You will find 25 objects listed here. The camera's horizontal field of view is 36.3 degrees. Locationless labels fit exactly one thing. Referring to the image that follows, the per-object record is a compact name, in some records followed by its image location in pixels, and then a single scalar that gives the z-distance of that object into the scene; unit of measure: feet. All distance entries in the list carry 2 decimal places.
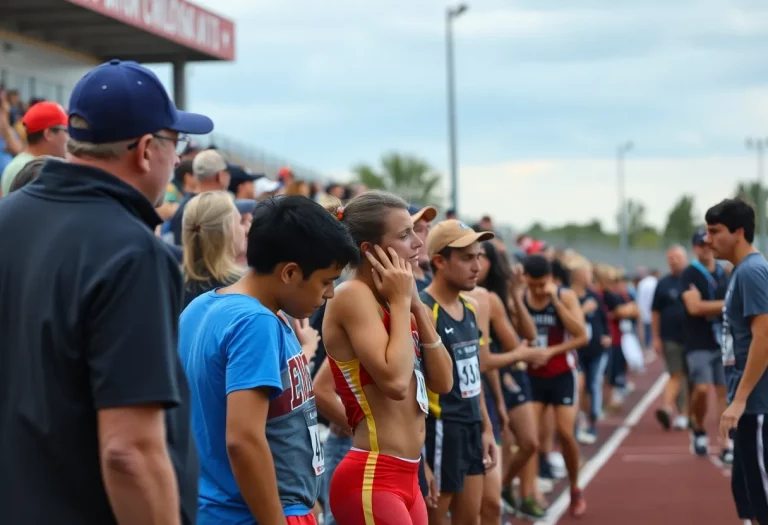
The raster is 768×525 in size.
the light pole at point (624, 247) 198.26
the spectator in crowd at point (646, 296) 90.27
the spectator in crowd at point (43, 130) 24.50
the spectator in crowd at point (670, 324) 50.52
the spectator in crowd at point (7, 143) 35.04
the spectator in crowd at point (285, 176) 42.72
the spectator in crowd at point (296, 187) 35.40
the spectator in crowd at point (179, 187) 29.99
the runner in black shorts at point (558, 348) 33.09
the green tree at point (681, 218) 341.62
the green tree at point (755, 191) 239.17
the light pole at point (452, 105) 92.79
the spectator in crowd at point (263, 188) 35.17
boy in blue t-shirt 11.03
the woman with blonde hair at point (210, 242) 16.97
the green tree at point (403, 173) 347.97
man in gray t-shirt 21.40
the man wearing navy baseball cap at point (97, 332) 8.02
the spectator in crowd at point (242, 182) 31.32
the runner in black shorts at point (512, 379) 28.37
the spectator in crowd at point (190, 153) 35.12
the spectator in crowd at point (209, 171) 27.43
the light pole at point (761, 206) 221.64
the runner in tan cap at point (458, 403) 20.38
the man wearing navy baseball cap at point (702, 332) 42.37
